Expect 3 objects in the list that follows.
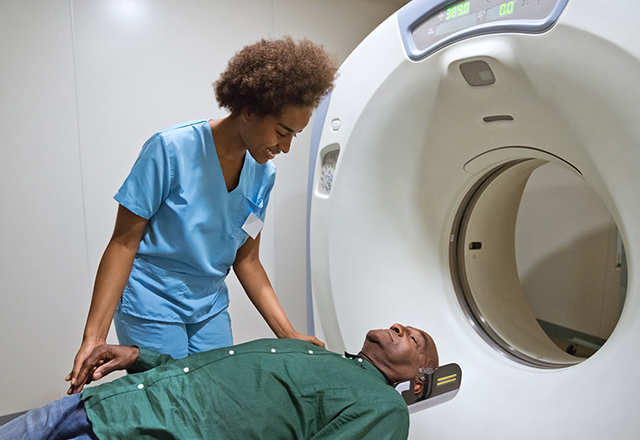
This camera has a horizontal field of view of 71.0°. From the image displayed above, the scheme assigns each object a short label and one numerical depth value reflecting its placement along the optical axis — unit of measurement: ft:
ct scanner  2.53
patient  2.61
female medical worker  3.15
